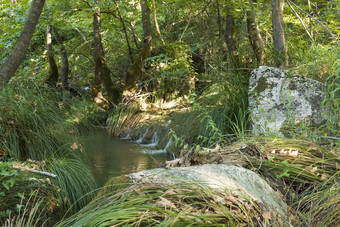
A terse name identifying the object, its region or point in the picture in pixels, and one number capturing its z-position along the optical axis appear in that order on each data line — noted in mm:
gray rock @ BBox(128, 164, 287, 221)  1838
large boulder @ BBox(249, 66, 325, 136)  3992
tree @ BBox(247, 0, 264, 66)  8444
